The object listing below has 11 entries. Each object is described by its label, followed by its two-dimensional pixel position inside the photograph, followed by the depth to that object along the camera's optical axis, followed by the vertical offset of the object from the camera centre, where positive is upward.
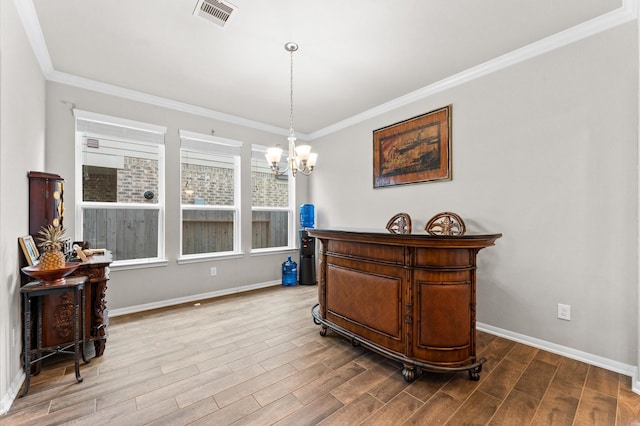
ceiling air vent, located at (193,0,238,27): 2.07 +1.57
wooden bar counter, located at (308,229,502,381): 1.98 -0.65
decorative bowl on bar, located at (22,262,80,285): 1.94 -0.43
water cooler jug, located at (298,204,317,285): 4.92 -0.85
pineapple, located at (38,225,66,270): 2.01 -0.30
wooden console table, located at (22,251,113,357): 2.26 -0.84
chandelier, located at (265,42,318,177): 2.80 +0.57
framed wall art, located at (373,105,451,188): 3.30 +0.82
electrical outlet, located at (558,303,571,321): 2.43 -0.88
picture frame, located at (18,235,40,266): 2.14 -0.29
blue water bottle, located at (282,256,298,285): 4.85 -1.06
